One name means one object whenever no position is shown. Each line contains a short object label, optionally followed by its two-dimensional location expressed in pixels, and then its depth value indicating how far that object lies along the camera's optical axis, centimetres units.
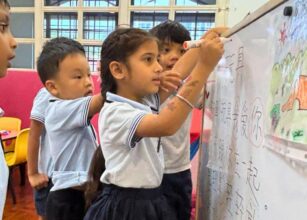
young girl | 91
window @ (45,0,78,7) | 367
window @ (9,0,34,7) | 375
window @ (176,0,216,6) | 338
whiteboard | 52
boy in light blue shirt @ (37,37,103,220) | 115
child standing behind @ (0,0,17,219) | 70
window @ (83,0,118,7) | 355
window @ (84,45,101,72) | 363
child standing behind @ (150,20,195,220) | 123
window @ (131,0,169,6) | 344
